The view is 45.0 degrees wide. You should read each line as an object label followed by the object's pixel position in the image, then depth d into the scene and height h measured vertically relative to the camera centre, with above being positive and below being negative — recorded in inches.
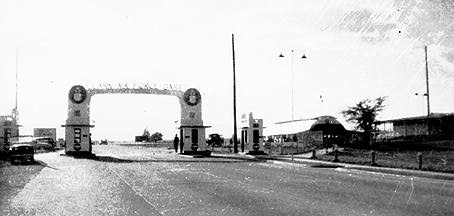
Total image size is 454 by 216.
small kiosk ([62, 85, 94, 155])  1882.4 +26.4
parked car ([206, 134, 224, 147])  3267.7 -52.8
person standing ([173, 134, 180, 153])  2295.8 -40.6
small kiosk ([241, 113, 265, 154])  1982.0 -14.3
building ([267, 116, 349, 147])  2278.5 -4.7
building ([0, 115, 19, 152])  1770.7 -7.1
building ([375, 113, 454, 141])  2142.0 +9.7
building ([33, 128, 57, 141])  5393.7 -2.4
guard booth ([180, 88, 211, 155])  2011.6 +26.7
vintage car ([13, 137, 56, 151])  2870.1 -61.4
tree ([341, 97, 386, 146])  2304.4 +70.7
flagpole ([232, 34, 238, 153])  2177.7 +88.2
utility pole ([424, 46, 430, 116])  2496.9 +183.7
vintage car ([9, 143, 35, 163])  1364.4 -50.8
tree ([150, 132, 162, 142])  6985.7 -60.0
